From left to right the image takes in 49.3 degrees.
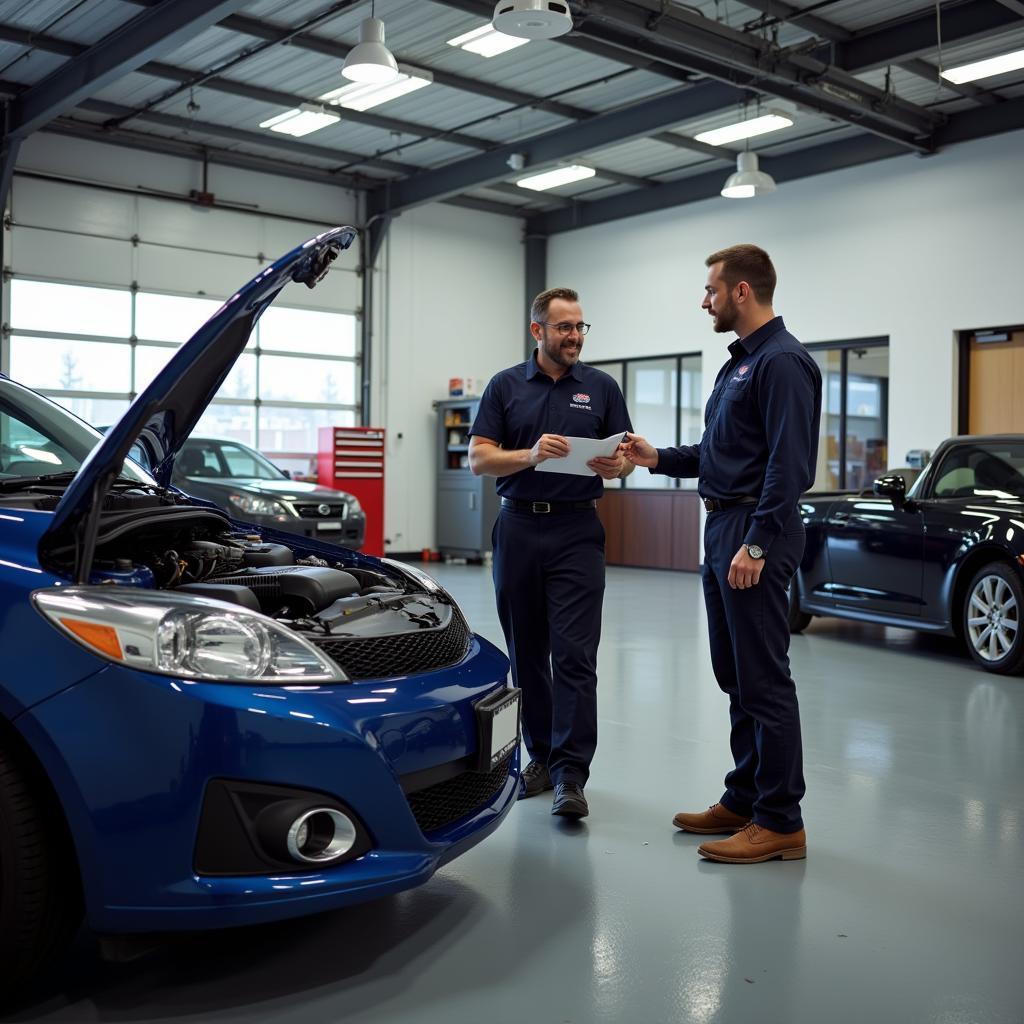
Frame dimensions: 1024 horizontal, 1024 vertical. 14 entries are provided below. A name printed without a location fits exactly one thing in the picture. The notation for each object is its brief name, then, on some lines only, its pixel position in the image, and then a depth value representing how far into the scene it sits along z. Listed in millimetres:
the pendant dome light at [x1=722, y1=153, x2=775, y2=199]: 10109
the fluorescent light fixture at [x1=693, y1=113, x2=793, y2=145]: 9547
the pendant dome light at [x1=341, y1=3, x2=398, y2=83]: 7570
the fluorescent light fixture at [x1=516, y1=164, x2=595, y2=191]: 11867
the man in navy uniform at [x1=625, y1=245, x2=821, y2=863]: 2834
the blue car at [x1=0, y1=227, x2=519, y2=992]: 1859
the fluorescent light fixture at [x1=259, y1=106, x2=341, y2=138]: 10398
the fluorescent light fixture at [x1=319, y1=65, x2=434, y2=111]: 9355
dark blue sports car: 5910
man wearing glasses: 3336
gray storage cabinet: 13195
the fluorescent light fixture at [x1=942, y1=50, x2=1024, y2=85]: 8500
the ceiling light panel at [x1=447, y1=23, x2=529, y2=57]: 8445
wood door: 10062
